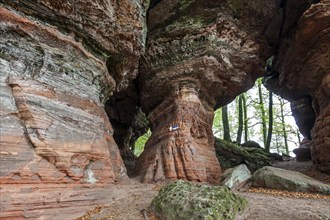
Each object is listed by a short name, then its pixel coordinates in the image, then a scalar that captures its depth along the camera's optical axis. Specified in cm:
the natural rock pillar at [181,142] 955
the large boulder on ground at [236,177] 906
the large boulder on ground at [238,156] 1512
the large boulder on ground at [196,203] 498
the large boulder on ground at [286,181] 794
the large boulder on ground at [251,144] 1816
